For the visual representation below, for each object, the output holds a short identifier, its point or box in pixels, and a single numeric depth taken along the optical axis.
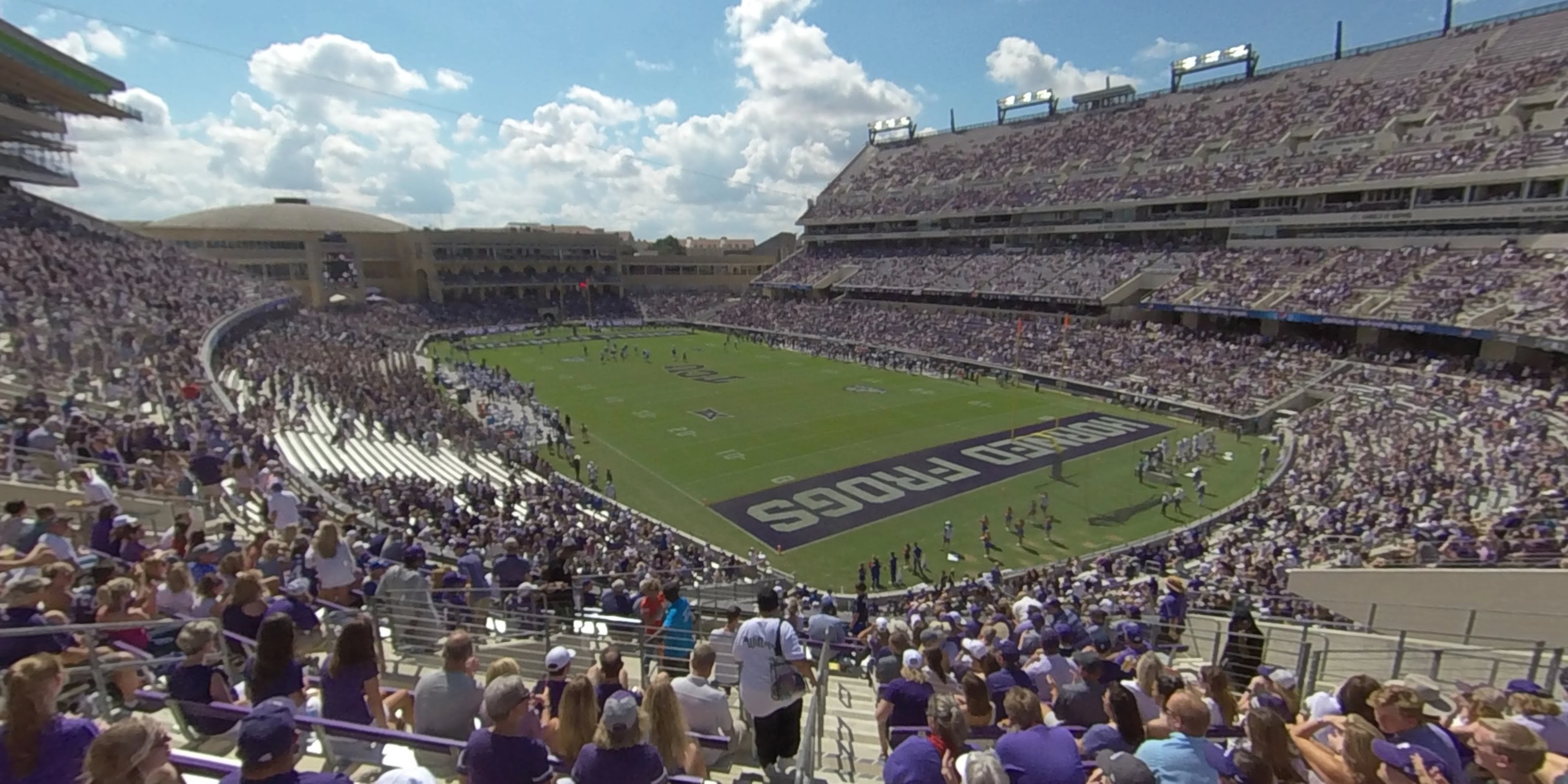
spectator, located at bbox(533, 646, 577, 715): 4.97
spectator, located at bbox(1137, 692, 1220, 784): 3.95
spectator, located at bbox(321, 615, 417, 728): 4.80
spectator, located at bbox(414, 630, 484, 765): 4.68
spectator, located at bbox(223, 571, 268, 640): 5.79
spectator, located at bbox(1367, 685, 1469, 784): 4.34
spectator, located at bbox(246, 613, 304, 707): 4.68
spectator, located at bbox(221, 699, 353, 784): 3.19
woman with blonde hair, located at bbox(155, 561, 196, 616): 6.61
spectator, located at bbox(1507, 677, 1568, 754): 4.73
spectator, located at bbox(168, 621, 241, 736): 4.76
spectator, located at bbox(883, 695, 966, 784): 3.81
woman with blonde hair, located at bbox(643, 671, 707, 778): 4.37
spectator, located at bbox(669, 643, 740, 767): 5.10
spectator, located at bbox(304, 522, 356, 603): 7.68
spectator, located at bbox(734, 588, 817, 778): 5.09
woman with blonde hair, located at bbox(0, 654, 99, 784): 3.50
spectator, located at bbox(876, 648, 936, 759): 5.27
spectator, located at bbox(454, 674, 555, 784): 3.79
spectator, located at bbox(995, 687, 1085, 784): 3.92
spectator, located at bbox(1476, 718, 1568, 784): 3.95
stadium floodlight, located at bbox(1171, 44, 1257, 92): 59.09
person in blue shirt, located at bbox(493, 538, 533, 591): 10.28
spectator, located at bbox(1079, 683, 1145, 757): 4.32
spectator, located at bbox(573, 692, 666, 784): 3.72
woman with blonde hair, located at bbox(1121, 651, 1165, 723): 5.63
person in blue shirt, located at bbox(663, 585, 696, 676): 6.77
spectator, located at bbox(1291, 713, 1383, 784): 4.25
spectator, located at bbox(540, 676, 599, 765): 4.20
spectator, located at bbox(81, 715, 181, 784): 3.12
